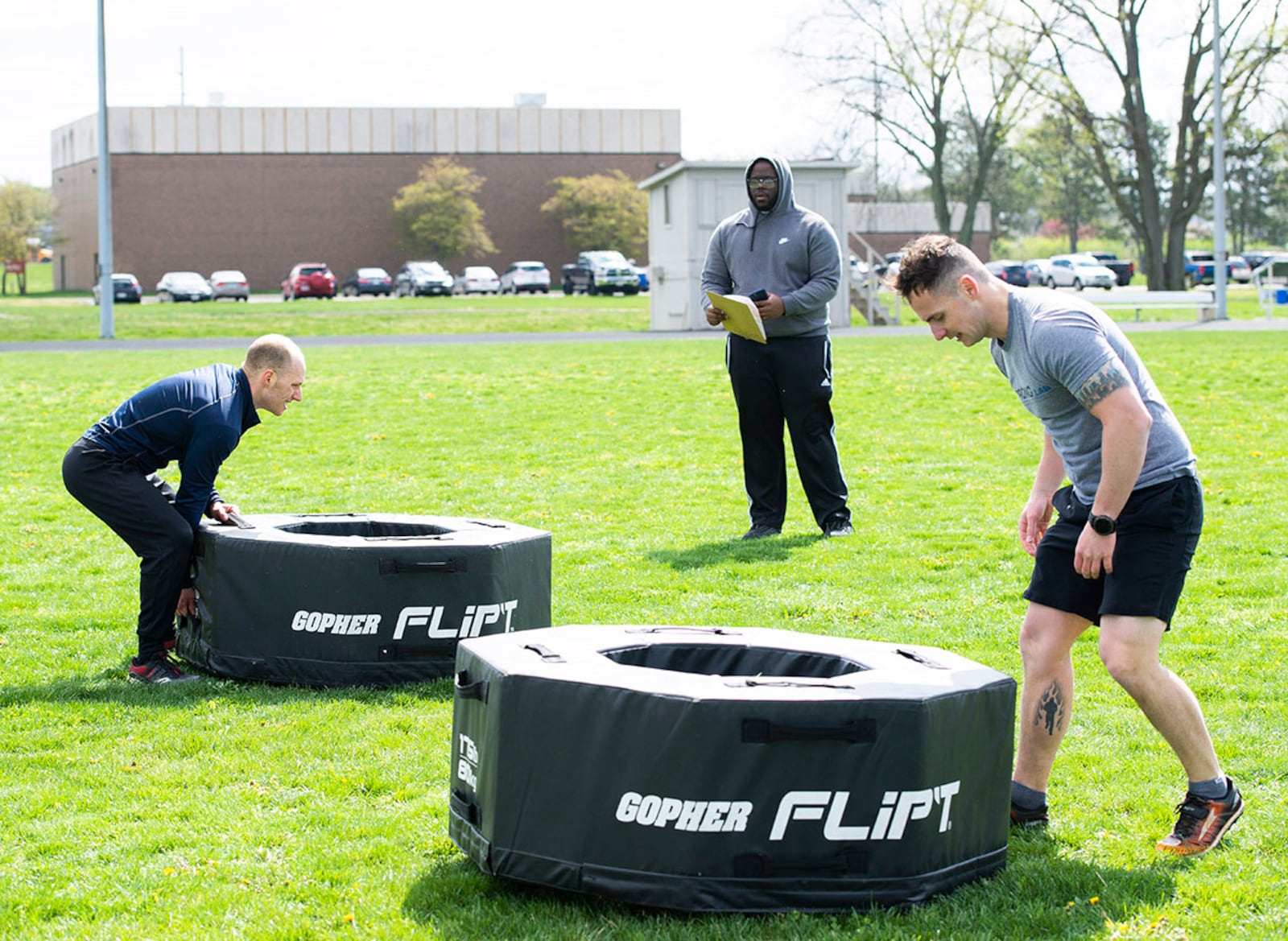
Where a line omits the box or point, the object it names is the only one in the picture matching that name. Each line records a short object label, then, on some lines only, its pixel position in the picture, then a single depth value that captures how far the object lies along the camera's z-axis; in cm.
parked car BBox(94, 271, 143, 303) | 6050
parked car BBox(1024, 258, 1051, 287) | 6831
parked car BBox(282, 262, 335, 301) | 6000
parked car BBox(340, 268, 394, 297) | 6481
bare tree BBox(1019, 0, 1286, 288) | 4838
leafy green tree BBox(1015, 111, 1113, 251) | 8588
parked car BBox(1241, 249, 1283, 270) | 7156
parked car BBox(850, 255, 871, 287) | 3762
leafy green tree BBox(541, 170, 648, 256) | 7681
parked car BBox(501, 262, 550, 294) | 6694
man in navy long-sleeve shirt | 626
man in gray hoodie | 934
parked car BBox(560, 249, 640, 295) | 6166
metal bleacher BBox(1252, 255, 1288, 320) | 3700
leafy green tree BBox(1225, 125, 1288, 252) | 9575
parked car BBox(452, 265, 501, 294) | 6688
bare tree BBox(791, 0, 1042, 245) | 5441
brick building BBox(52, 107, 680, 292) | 7625
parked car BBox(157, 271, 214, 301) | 6094
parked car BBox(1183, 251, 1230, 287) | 7231
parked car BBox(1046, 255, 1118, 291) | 6431
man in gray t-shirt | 404
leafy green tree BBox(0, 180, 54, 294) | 8106
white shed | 3070
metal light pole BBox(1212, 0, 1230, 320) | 3512
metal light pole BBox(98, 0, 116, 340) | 3331
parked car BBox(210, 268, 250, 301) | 6197
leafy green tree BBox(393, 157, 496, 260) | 7475
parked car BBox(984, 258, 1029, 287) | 6762
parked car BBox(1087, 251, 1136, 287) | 7331
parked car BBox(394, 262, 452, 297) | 6238
